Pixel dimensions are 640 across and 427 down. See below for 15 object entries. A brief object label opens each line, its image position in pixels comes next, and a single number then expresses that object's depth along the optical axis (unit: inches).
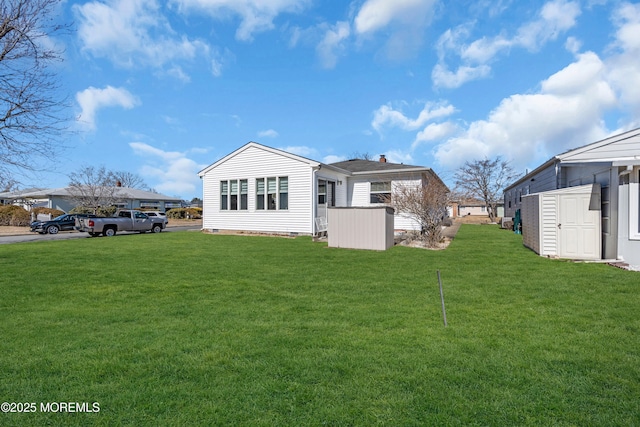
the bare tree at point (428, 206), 510.7
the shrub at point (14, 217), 1173.7
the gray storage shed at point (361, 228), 469.1
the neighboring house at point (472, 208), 1937.3
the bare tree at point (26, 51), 453.7
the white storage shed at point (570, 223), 380.2
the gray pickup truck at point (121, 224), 754.2
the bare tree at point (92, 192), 1423.5
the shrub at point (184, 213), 1581.0
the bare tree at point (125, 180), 1925.2
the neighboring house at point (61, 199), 1464.3
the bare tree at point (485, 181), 1619.1
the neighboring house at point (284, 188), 658.8
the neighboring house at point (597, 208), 331.6
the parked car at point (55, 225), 911.0
